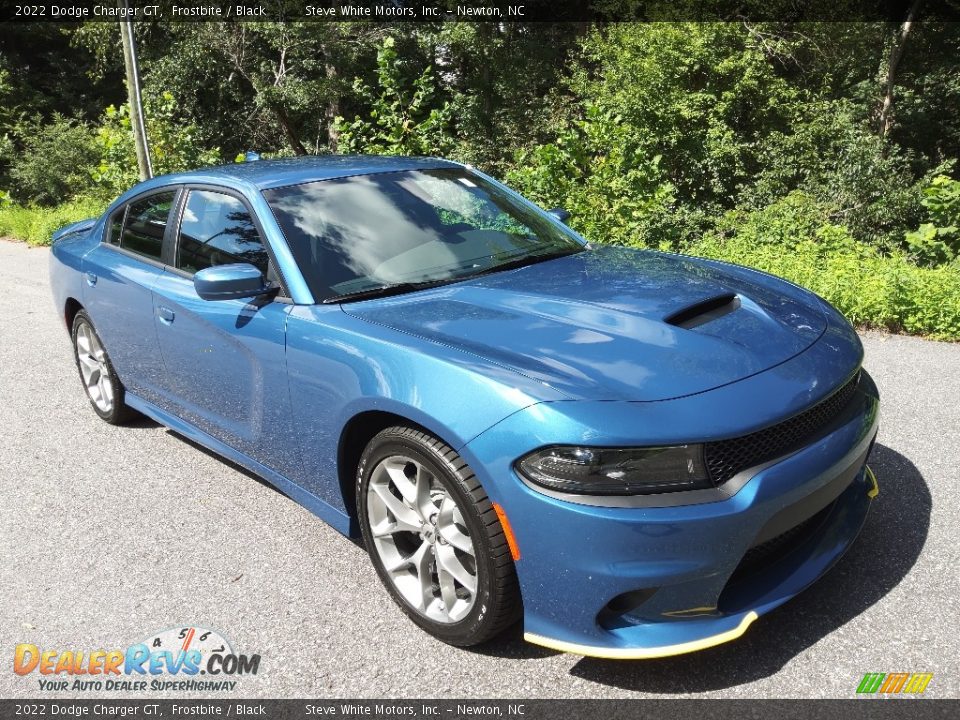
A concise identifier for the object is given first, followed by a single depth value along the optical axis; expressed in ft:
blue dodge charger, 7.63
